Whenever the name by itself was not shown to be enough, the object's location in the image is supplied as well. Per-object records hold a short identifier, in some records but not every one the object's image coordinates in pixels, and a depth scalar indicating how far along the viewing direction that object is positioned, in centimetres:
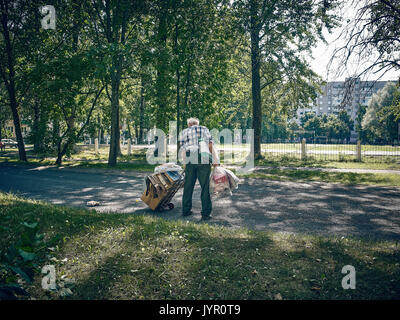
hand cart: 681
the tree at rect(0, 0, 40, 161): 1834
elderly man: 634
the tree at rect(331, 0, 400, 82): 843
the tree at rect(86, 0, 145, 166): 1402
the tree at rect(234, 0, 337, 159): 1559
